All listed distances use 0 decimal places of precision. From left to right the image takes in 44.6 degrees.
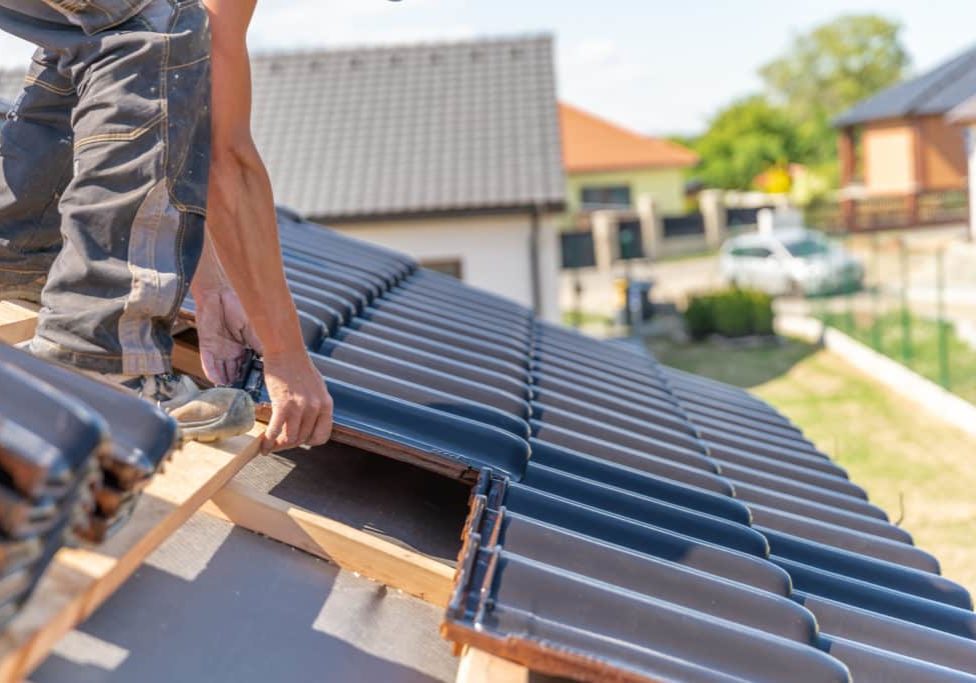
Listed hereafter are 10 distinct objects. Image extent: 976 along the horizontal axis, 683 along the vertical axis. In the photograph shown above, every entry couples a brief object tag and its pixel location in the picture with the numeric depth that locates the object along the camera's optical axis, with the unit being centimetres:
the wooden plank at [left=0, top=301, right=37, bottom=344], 245
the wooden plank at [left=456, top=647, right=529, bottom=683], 178
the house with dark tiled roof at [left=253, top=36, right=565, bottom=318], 1720
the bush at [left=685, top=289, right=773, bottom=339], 2142
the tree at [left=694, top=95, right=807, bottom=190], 5244
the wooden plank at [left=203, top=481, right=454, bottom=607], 217
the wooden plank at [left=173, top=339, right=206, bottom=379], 278
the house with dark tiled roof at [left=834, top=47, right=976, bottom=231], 3703
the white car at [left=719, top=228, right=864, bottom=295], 2706
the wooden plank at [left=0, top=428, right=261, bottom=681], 127
